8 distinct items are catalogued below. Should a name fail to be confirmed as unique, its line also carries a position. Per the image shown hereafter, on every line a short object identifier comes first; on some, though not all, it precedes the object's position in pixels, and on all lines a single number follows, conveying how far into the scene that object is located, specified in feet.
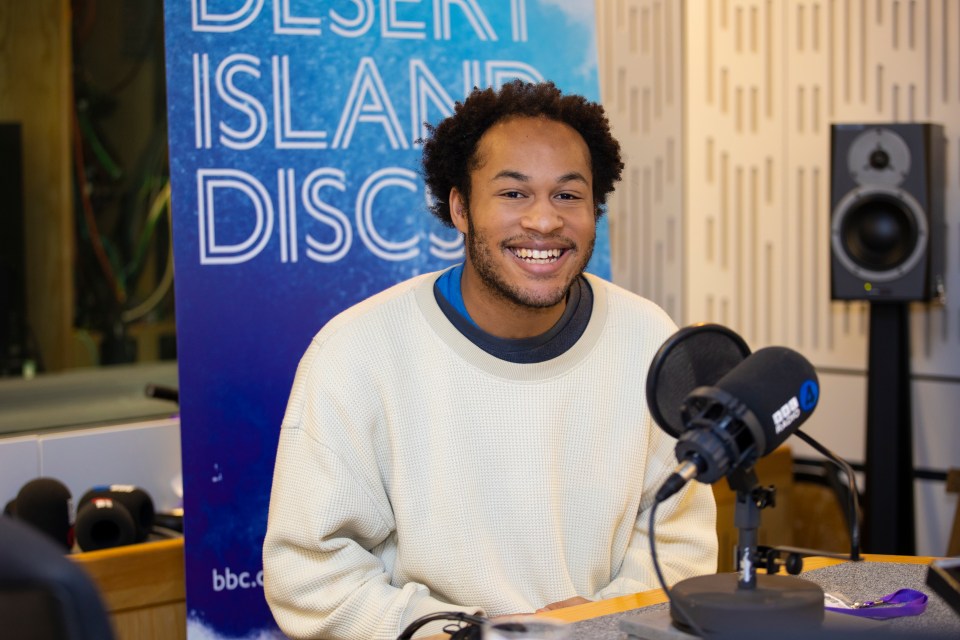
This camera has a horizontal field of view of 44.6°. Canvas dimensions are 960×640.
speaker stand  11.89
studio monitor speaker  11.69
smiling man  5.85
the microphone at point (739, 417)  3.87
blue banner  8.00
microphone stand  3.99
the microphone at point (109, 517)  8.09
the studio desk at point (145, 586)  7.86
